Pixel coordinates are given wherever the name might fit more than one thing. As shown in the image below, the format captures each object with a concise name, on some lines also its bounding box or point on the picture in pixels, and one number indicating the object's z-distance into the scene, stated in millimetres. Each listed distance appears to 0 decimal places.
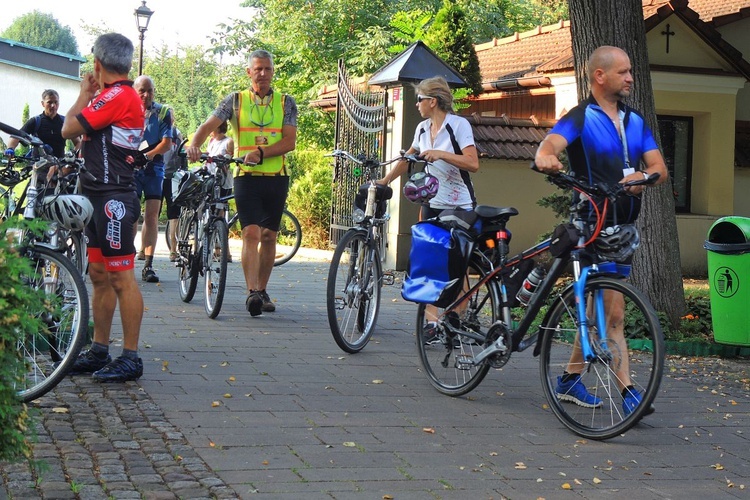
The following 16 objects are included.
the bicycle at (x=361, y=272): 7648
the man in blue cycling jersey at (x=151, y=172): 10961
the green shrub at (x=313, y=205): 18641
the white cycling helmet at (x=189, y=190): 9734
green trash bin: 8211
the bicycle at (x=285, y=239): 14033
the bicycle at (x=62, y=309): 5672
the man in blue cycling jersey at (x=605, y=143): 5691
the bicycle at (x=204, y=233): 8984
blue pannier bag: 6238
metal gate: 14664
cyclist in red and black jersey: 6277
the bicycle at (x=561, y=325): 5422
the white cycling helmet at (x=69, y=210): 6016
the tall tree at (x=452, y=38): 17047
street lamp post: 24734
